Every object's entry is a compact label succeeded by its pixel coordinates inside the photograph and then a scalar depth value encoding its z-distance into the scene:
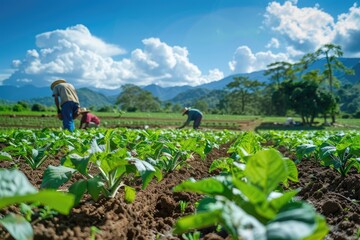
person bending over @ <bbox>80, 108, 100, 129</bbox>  13.23
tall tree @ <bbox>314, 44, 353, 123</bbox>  34.10
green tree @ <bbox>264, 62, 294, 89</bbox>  64.44
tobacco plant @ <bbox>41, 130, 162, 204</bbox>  2.01
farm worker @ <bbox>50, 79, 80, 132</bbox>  8.91
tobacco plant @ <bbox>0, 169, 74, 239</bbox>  1.04
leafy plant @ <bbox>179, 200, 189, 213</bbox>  2.76
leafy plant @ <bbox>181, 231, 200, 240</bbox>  1.83
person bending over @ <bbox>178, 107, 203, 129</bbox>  16.81
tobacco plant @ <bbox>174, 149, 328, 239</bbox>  1.03
